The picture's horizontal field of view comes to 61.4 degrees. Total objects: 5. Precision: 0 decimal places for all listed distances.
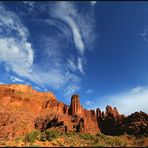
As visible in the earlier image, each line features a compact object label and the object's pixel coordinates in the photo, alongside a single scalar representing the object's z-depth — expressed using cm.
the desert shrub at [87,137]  3315
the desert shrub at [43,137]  2918
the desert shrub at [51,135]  3007
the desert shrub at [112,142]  2677
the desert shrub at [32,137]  2796
